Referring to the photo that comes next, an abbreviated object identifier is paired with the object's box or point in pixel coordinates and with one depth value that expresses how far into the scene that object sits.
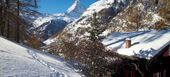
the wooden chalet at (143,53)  11.48
